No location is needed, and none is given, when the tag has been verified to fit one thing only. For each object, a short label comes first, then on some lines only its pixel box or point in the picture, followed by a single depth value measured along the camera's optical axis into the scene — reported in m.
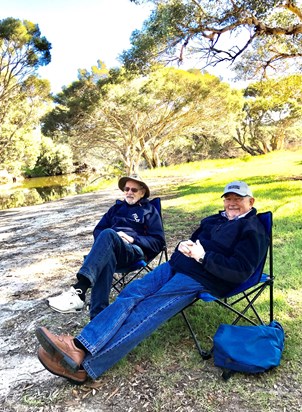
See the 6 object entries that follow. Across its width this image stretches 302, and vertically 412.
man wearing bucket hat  2.63
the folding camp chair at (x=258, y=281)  2.34
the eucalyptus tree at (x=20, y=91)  17.88
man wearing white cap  2.07
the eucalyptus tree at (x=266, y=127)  29.58
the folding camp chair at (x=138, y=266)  3.07
